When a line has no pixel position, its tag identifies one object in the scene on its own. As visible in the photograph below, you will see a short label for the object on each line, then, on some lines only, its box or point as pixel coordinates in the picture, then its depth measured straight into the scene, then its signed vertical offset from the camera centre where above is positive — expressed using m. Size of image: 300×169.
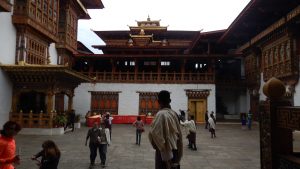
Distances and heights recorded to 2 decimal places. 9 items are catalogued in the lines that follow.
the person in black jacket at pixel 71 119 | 21.32 -1.18
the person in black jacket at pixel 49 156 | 5.43 -0.99
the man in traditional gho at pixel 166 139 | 4.15 -0.51
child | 14.53 -1.18
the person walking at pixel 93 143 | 9.48 -1.29
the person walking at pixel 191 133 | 13.63 -1.37
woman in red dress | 5.20 -0.78
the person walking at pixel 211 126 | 17.25 -1.33
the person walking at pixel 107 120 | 14.17 -0.84
